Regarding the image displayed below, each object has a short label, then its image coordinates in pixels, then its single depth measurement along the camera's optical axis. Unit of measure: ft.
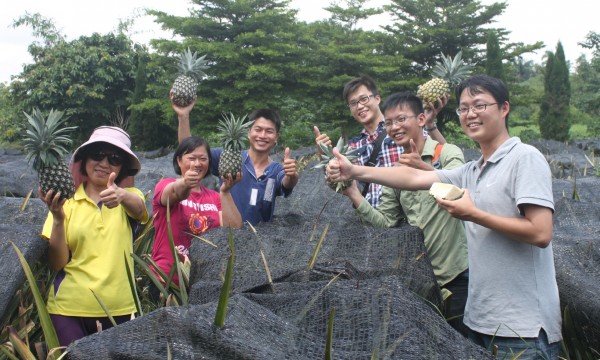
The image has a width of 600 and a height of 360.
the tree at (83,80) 74.28
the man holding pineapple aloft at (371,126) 13.76
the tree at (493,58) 66.90
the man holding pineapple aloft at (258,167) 12.30
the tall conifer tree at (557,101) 77.00
